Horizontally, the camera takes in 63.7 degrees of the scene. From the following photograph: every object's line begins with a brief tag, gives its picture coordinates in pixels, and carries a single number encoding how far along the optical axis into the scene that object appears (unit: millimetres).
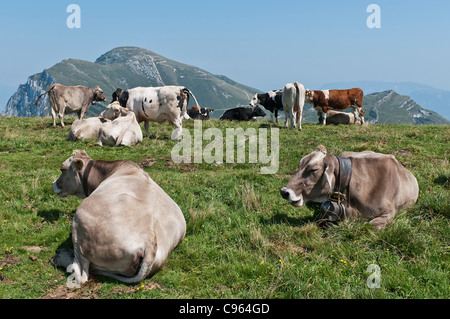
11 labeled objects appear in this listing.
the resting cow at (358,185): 6445
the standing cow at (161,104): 16391
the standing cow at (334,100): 23828
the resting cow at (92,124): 15551
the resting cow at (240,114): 29453
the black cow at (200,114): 28431
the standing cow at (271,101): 27969
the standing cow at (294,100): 19797
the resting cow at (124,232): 4941
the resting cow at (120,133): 14398
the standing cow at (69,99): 20266
